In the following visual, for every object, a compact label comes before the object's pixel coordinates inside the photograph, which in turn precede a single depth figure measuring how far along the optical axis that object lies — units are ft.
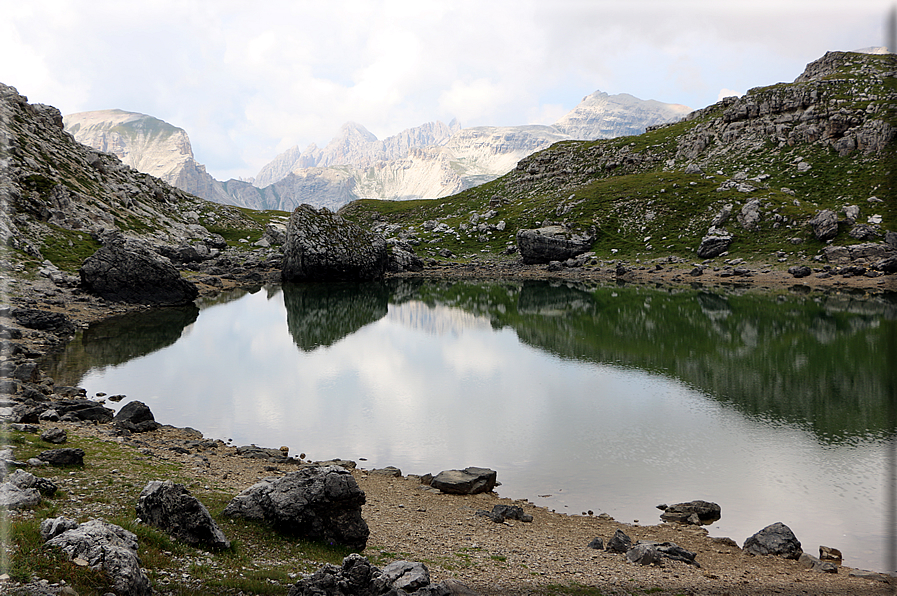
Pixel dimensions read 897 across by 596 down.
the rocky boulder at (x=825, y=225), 350.02
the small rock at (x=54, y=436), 73.97
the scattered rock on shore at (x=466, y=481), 83.61
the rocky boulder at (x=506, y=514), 72.13
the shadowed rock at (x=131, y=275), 239.09
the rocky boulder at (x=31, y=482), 49.75
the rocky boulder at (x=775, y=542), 63.72
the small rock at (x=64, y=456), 62.39
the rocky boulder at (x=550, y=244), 452.35
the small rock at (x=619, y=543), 62.08
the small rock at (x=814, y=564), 60.08
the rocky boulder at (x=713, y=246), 392.68
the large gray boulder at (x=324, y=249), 374.02
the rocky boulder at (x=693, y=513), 75.15
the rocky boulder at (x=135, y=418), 101.45
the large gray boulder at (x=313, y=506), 51.11
